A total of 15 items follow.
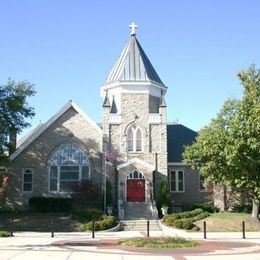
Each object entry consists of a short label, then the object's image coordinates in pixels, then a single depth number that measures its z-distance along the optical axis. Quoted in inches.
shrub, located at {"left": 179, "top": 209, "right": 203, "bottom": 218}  1400.3
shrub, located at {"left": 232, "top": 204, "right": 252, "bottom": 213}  1614.2
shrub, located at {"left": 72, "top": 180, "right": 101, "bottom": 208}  1558.8
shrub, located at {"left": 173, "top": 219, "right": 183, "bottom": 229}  1277.1
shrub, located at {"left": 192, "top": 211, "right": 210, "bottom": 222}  1353.6
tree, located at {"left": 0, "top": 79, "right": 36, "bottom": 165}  1450.5
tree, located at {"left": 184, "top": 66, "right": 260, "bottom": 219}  1153.4
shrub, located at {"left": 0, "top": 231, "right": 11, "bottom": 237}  1046.5
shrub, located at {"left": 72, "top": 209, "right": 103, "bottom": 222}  1370.6
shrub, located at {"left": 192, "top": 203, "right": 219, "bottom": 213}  1617.9
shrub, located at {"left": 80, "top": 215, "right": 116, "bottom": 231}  1277.1
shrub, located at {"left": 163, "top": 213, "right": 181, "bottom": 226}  1341.8
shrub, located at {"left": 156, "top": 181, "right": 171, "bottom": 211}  1558.8
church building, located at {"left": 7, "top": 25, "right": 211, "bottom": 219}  1592.0
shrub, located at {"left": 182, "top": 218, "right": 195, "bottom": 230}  1262.3
